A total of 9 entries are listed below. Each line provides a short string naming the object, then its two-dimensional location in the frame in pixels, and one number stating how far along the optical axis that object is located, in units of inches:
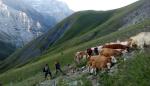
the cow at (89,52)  651.9
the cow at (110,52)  496.1
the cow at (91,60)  489.0
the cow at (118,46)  543.6
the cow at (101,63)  470.4
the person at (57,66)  736.9
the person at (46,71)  741.3
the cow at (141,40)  515.6
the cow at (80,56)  678.3
